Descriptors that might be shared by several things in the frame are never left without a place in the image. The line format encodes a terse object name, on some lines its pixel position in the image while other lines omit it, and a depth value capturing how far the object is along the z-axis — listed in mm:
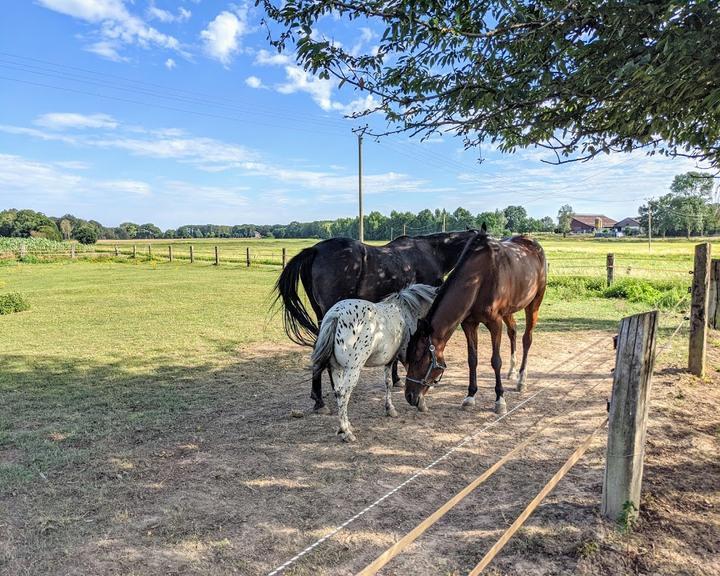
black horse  5125
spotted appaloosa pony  3947
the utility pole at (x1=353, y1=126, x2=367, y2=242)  18119
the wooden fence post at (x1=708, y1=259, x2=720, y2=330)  7696
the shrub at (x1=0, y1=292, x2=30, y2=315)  10977
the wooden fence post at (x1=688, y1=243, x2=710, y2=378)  5488
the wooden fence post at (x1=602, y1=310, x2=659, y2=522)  2459
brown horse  4219
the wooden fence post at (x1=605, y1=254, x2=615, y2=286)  14555
